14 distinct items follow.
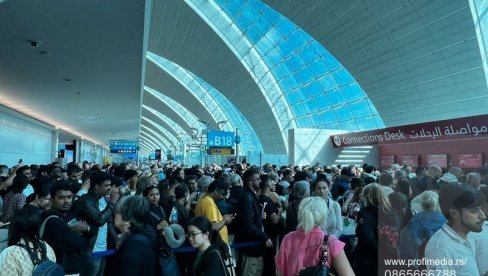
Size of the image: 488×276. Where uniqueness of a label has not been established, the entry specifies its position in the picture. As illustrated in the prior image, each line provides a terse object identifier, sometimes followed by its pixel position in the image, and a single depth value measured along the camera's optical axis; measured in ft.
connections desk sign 48.57
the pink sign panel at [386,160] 69.31
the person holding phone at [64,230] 11.97
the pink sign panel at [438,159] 59.48
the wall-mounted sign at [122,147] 136.77
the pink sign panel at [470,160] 53.57
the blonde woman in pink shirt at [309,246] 9.45
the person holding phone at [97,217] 14.58
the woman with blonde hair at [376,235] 12.37
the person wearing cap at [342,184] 25.74
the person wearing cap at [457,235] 8.45
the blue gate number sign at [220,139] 74.18
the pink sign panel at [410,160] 66.44
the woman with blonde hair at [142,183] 20.98
